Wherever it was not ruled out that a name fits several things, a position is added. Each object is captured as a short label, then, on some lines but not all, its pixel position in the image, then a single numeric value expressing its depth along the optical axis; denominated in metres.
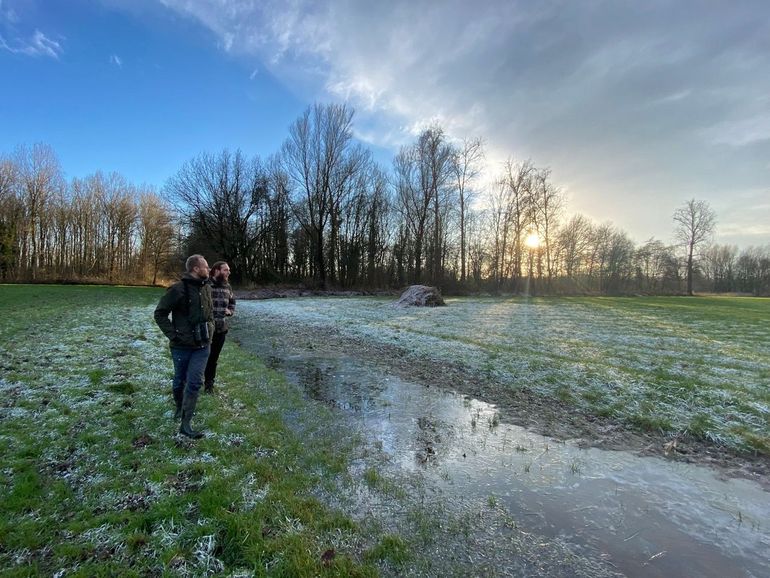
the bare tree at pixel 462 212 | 41.22
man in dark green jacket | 4.67
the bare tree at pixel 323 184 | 39.64
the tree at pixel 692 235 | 53.12
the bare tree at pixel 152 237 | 50.94
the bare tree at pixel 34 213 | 41.78
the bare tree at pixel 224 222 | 41.94
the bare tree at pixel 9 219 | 39.09
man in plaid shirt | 6.45
